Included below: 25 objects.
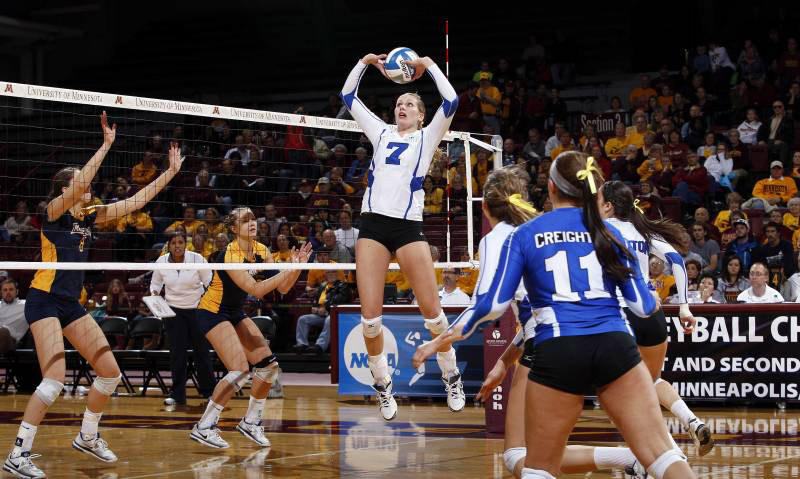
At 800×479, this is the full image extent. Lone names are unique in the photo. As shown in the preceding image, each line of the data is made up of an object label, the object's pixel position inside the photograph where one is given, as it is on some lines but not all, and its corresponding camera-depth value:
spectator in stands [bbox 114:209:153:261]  17.44
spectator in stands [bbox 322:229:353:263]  14.52
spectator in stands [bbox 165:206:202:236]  17.06
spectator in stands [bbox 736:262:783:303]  12.45
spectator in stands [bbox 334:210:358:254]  15.12
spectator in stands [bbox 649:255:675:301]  13.49
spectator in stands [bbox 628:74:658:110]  19.78
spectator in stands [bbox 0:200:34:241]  19.02
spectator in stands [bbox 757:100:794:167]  17.30
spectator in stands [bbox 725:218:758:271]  14.86
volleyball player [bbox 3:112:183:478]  7.81
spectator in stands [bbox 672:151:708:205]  16.97
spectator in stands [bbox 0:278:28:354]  16.36
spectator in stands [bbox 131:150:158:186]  17.66
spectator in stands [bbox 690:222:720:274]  15.17
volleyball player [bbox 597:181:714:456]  6.88
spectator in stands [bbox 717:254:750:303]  13.88
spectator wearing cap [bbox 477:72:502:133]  20.83
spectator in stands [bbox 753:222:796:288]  14.39
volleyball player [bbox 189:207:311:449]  9.19
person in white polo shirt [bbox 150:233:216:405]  13.53
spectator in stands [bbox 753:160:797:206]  16.31
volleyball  7.83
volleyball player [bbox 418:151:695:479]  4.47
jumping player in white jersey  7.68
